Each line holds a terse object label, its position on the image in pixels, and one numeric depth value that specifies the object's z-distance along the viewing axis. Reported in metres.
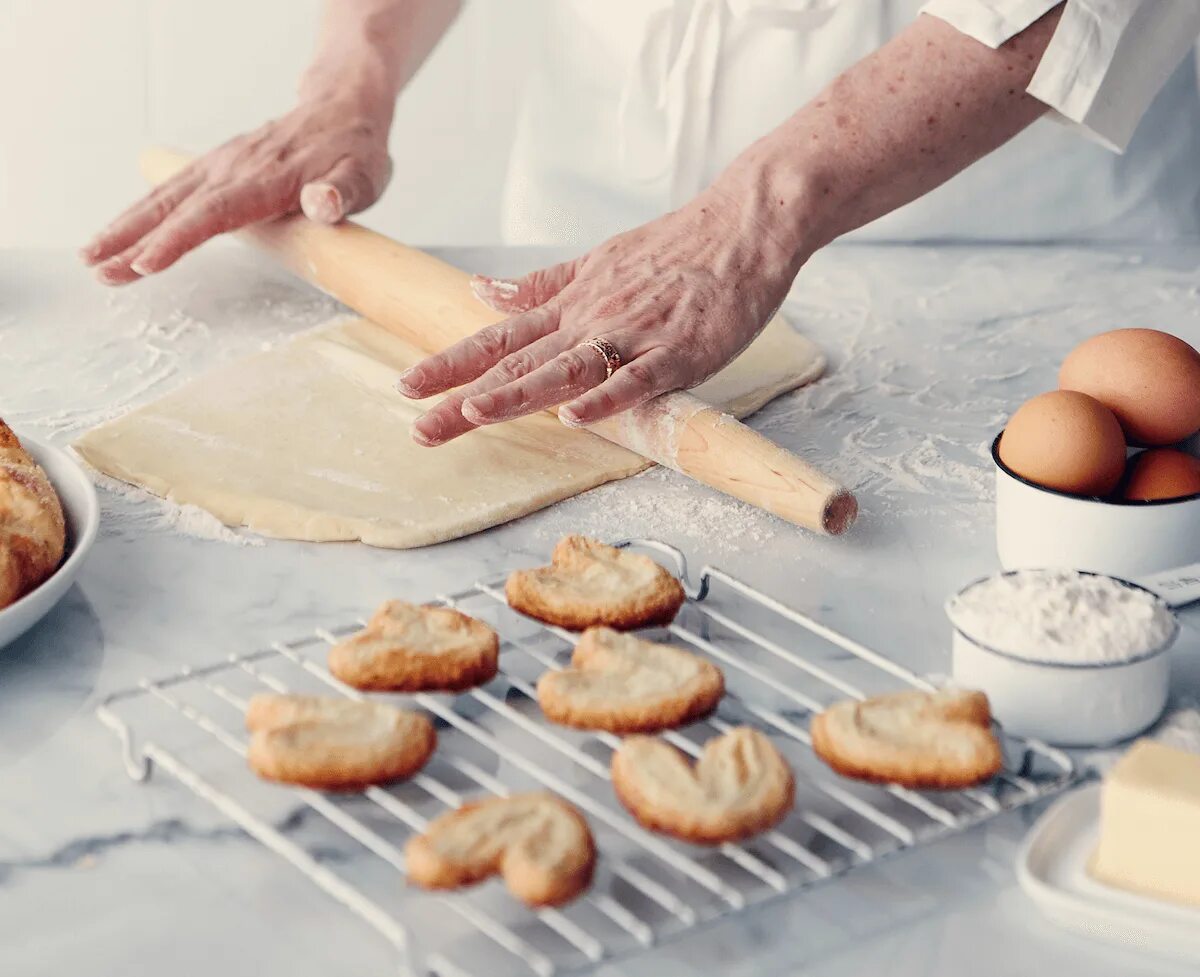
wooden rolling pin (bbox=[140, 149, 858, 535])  1.15
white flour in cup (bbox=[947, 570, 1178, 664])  0.85
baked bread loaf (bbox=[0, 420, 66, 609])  0.96
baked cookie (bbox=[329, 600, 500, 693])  0.86
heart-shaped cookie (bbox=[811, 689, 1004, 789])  0.77
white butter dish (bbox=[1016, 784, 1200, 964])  0.70
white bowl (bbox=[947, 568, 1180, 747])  0.85
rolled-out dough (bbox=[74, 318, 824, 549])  1.19
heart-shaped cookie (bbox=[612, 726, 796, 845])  0.73
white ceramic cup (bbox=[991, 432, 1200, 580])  0.98
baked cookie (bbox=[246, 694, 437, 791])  0.78
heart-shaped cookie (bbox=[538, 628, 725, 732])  0.82
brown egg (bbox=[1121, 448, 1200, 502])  1.00
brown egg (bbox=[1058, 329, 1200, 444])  1.02
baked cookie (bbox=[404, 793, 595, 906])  0.69
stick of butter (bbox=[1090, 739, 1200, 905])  0.69
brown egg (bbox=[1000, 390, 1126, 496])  0.98
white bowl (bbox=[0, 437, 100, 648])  0.94
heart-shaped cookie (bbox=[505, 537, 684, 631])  0.95
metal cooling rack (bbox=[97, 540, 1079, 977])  0.71
